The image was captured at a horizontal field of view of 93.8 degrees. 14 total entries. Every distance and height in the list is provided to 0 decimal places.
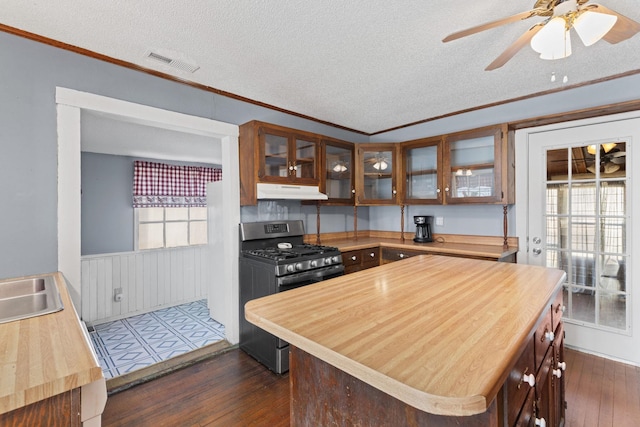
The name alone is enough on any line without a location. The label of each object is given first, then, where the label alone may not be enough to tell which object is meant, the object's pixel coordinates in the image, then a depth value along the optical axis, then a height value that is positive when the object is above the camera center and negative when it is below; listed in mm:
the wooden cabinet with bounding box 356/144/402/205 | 3699 +468
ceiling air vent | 2127 +1122
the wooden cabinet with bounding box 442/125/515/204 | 2896 +450
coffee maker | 3541 -216
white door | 2482 -127
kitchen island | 683 -373
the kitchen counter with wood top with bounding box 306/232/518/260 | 2805 -374
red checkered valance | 4141 +429
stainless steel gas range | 2379 -485
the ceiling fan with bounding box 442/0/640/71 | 1395 +919
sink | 1469 -441
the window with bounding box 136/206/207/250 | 4223 -203
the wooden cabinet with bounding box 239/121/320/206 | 2742 +544
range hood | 2744 +201
